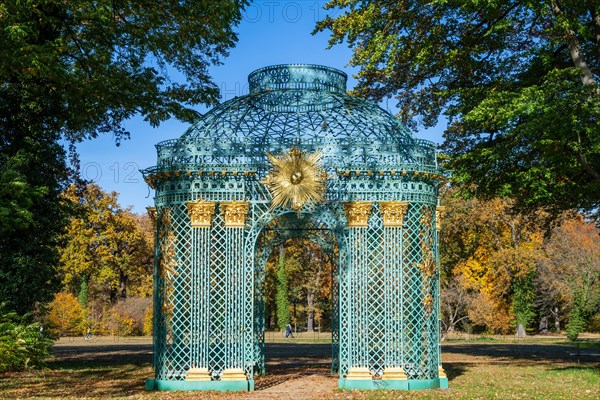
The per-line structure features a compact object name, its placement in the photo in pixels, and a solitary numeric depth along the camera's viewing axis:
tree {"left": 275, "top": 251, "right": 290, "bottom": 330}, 46.16
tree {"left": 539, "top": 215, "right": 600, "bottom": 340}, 35.47
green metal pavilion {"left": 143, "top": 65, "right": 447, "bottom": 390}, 14.41
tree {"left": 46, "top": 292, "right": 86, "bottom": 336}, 44.12
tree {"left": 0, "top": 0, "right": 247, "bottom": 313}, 18.25
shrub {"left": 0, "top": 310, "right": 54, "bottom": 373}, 17.92
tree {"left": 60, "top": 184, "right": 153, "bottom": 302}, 47.53
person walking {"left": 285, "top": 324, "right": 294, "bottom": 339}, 39.58
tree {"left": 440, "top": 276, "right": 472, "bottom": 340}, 35.41
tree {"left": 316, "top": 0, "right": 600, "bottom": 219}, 17.33
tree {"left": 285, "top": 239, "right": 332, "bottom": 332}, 47.39
